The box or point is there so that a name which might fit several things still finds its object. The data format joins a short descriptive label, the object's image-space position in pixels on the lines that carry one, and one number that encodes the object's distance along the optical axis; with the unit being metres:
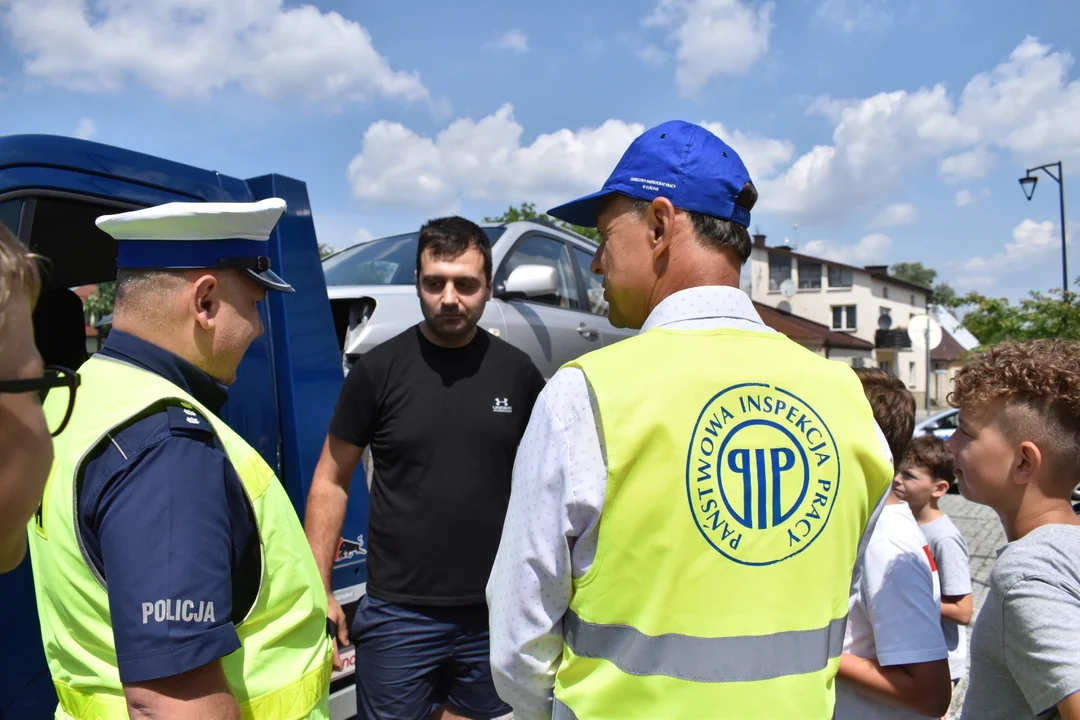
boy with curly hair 1.51
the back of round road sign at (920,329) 16.98
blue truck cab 2.03
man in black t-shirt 2.66
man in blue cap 1.29
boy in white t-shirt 1.79
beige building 46.28
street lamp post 13.38
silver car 4.46
